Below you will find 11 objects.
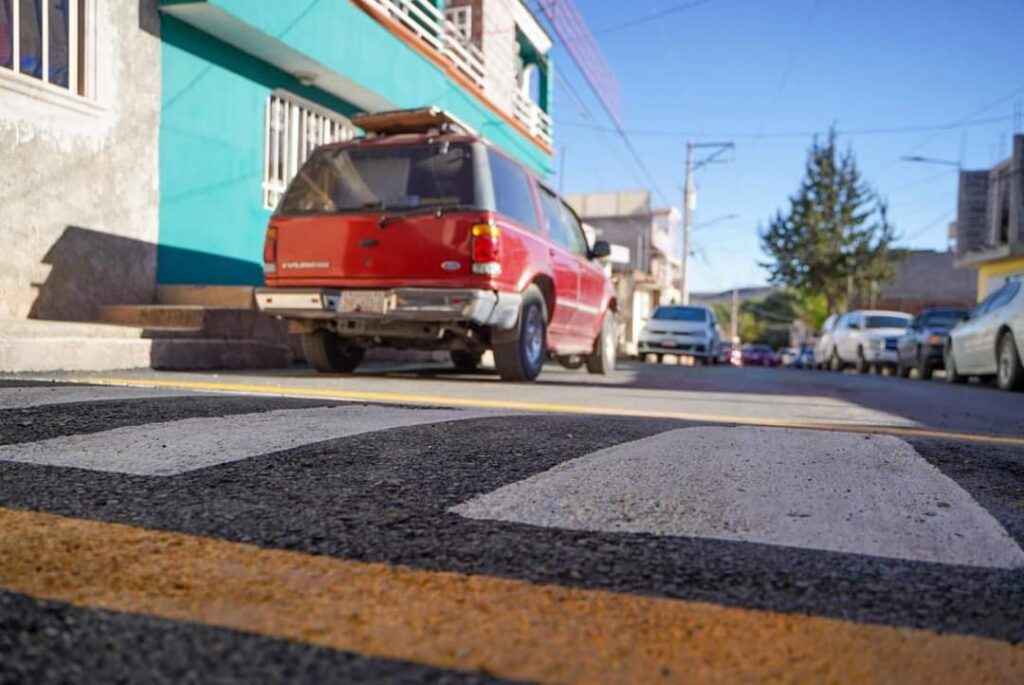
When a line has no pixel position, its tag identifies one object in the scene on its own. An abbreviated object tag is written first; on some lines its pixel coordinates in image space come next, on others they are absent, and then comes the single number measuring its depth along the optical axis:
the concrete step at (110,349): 5.68
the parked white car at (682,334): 19.97
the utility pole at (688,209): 36.00
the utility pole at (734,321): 72.76
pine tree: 39.88
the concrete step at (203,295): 8.45
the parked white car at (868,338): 20.20
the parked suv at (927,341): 15.59
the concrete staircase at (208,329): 6.94
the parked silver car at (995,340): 10.23
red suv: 6.36
